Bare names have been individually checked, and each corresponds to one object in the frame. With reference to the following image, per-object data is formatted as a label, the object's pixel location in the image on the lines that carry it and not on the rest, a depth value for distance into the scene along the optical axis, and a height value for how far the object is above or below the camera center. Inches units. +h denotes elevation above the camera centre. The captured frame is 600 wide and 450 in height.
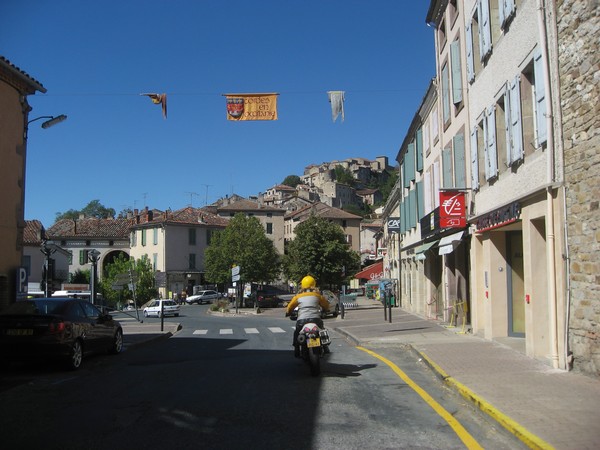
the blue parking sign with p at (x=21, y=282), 677.9 -7.5
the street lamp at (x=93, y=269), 832.9 +8.4
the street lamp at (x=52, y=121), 701.3 +181.6
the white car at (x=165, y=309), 1664.6 -99.1
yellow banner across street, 644.7 +181.8
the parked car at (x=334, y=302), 1246.3 -60.8
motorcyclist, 409.4 -22.3
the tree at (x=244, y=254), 2304.3 +78.4
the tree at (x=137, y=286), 2541.8 -49.0
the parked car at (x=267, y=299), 1865.2 -79.3
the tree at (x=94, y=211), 5143.2 +553.5
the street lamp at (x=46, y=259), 762.2 +20.3
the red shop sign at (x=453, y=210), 630.5 +66.2
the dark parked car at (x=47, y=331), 427.2 -41.4
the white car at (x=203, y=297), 2645.2 -101.2
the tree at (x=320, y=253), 1643.7 +56.2
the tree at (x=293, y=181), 7760.8 +1210.5
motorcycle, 384.8 -45.9
